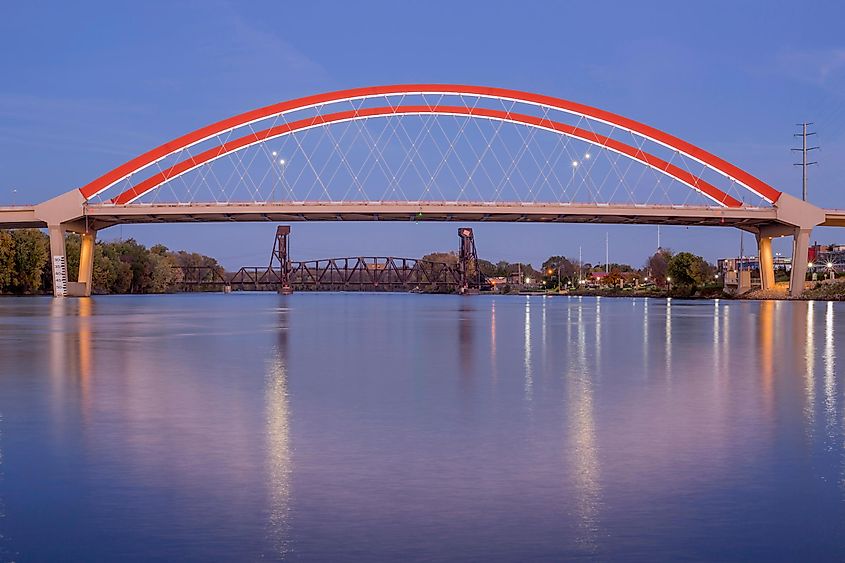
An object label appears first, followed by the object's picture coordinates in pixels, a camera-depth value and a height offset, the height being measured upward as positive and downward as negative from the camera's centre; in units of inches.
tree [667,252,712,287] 4663.6 +45.6
